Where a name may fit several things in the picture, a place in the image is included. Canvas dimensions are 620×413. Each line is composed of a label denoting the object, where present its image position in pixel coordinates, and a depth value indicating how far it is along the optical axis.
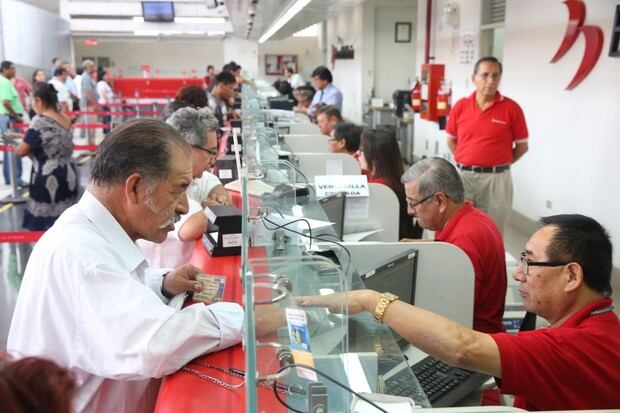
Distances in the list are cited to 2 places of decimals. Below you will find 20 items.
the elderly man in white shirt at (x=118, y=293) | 1.25
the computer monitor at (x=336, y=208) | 2.78
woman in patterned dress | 4.47
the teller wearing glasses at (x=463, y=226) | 2.24
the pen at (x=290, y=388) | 1.01
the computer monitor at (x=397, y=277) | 1.76
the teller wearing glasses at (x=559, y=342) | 1.40
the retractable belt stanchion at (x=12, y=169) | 6.83
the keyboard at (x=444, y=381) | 1.73
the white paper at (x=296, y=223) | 2.09
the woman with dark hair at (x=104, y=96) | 13.47
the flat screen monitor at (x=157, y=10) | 18.16
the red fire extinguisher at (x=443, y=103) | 8.05
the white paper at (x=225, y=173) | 4.32
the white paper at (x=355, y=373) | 1.16
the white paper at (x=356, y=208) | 3.07
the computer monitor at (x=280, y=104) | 7.35
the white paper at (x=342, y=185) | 2.84
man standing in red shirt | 4.34
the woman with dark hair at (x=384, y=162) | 3.60
